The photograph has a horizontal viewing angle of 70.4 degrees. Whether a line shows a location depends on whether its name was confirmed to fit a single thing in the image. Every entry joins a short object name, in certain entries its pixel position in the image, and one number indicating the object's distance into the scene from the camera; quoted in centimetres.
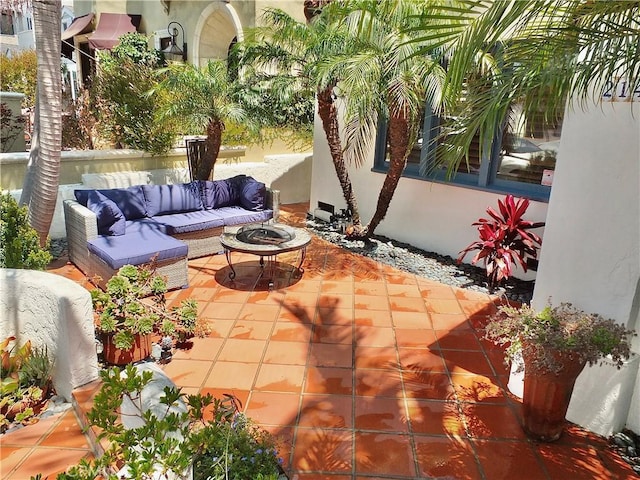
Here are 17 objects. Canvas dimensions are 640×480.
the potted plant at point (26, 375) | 387
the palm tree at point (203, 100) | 830
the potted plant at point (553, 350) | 334
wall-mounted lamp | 1555
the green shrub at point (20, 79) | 1092
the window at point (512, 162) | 702
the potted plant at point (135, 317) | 442
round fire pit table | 613
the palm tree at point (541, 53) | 284
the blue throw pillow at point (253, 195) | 836
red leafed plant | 650
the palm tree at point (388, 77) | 617
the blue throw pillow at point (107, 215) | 646
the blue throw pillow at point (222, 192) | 822
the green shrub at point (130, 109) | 910
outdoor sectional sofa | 613
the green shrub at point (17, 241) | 492
